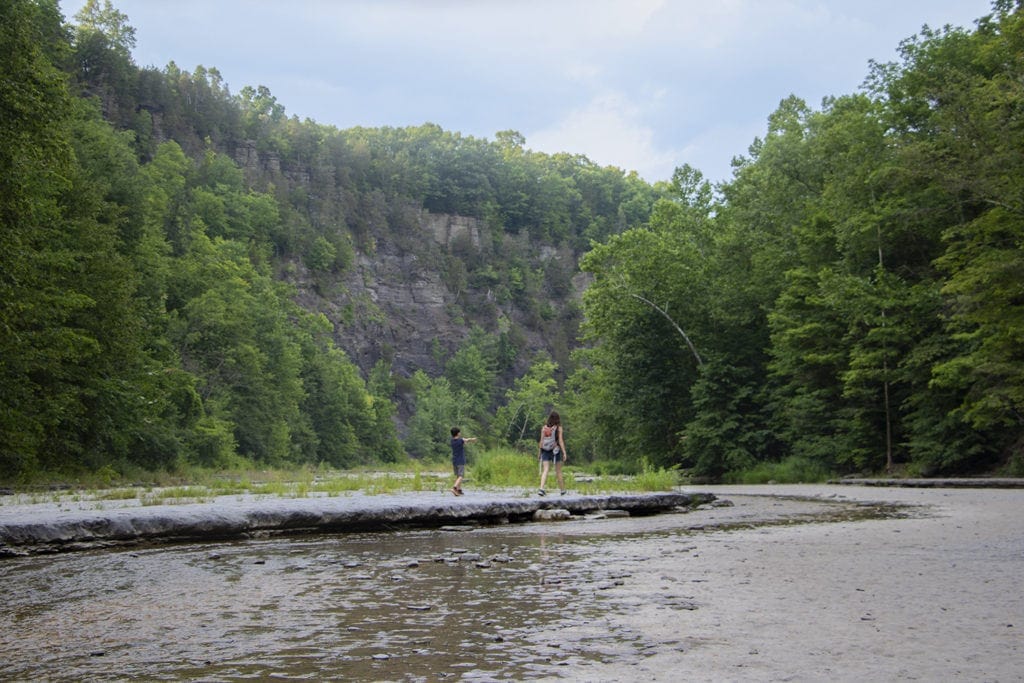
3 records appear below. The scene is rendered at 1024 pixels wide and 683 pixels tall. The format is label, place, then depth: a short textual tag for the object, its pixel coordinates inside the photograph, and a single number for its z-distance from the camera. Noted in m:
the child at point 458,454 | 18.51
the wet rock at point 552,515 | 15.53
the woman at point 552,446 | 18.95
